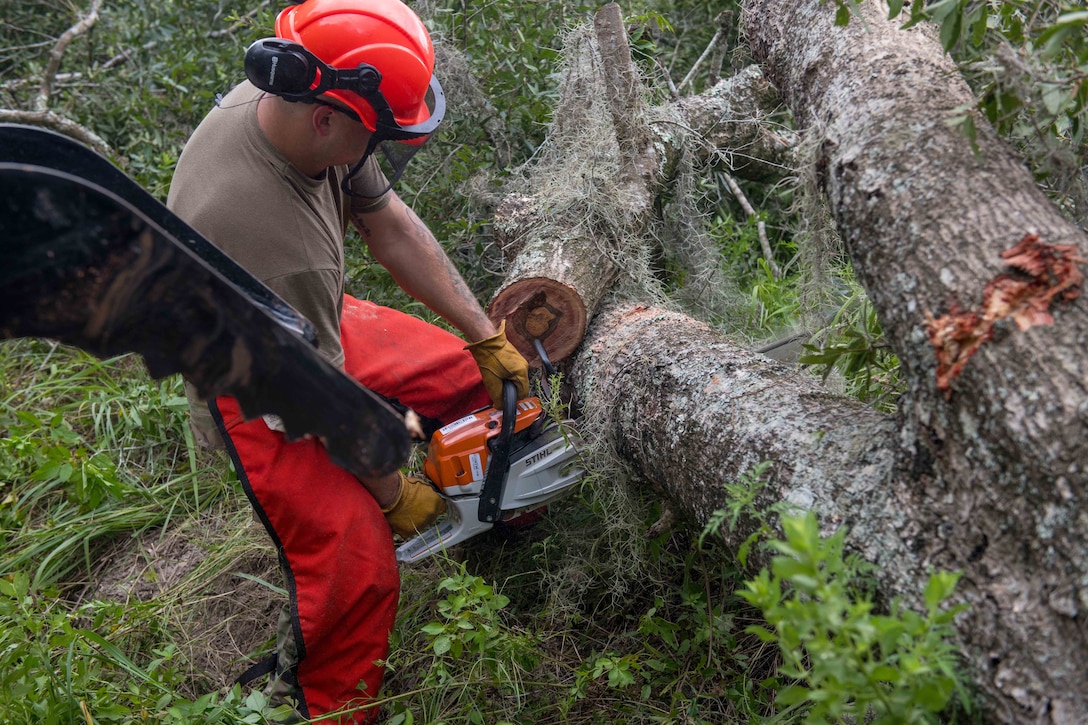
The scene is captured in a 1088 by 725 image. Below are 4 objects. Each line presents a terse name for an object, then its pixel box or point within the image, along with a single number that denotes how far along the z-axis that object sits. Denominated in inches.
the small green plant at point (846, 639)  44.5
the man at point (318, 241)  85.1
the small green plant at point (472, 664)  80.4
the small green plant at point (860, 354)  76.6
